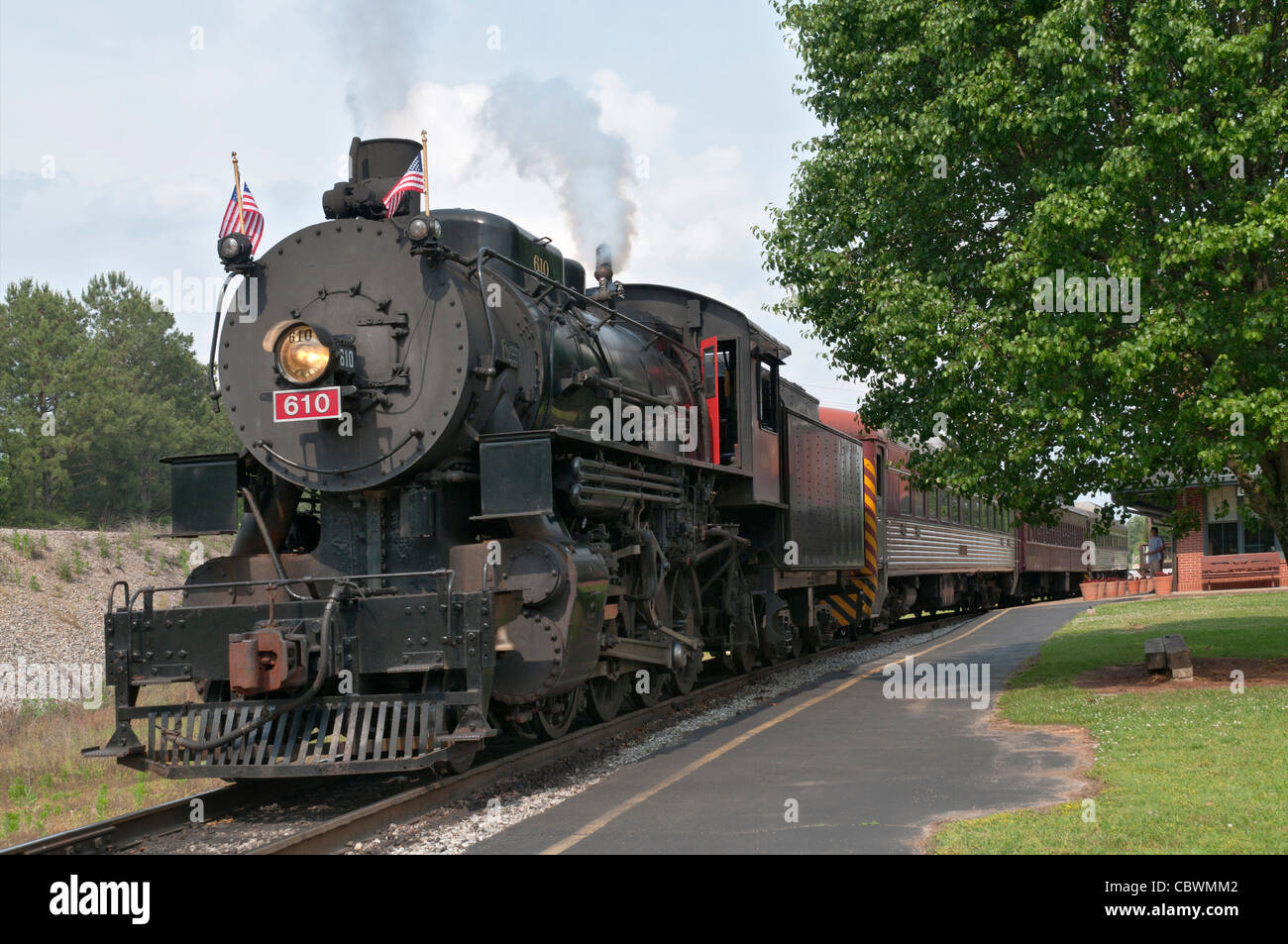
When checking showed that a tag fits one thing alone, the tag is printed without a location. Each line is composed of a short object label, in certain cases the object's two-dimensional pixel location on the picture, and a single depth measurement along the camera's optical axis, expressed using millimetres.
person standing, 44175
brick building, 30266
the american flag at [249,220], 8242
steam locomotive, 6891
